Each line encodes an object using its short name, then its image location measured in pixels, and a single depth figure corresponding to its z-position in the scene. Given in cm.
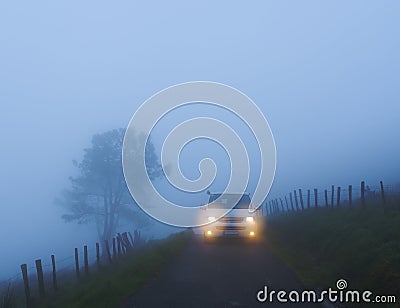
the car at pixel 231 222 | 2155
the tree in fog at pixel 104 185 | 4794
